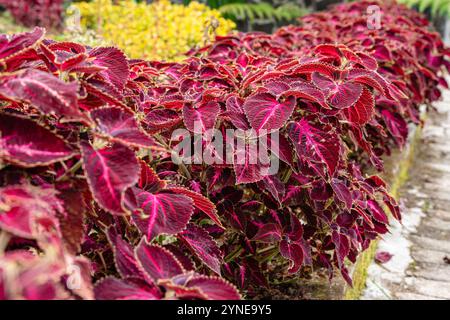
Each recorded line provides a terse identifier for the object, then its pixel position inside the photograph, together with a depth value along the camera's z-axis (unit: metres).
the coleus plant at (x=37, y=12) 6.34
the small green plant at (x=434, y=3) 7.24
